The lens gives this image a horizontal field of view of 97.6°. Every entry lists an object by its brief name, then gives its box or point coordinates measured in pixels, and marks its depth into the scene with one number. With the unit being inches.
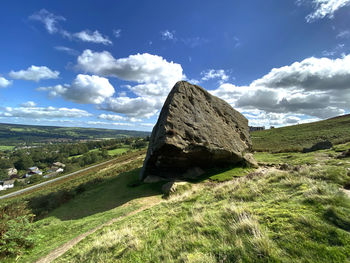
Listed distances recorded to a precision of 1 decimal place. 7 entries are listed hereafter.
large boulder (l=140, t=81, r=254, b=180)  609.6
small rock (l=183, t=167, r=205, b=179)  695.8
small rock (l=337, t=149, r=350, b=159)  588.5
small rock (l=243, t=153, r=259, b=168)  737.2
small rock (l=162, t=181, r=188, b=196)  552.7
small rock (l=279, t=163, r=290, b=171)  558.2
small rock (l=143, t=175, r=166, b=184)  698.8
